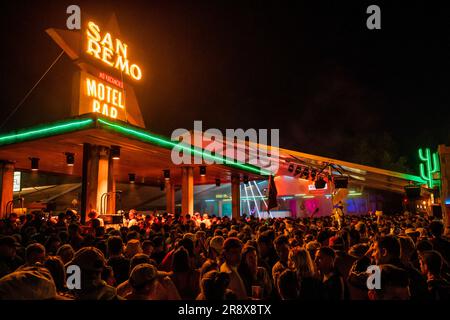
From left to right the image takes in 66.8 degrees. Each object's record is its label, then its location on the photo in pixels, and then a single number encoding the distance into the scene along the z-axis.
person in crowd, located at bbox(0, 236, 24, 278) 4.64
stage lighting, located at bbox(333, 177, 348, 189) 15.99
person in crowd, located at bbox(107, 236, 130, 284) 4.56
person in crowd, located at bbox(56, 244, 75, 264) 5.14
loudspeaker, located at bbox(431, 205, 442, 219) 19.95
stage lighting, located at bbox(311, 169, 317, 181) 20.04
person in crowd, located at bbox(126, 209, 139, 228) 14.17
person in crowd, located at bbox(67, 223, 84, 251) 7.22
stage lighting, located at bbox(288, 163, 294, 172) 19.64
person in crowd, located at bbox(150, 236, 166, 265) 6.17
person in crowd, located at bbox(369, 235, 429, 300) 4.21
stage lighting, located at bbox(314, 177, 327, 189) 17.87
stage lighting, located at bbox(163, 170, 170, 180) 22.32
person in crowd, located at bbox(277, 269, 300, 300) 3.18
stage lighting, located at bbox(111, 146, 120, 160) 14.10
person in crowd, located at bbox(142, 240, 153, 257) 6.10
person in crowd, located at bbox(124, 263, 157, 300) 3.03
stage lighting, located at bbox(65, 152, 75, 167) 15.70
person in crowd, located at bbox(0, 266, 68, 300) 2.11
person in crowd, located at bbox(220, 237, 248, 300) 3.94
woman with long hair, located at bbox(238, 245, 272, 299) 4.17
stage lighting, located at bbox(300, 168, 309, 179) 19.89
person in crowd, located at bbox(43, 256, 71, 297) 3.55
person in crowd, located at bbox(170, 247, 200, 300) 4.02
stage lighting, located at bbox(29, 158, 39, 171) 16.55
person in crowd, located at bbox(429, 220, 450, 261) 5.48
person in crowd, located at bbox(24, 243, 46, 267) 4.67
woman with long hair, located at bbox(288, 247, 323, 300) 3.39
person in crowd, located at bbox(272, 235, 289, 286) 5.21
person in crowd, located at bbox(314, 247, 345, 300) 3.77
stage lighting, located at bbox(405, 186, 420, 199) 19.48
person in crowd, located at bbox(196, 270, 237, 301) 2.72
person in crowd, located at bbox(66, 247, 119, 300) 3.11
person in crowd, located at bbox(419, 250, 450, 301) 3.45
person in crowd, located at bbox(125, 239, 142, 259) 5.57
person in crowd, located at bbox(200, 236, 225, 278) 5.72
